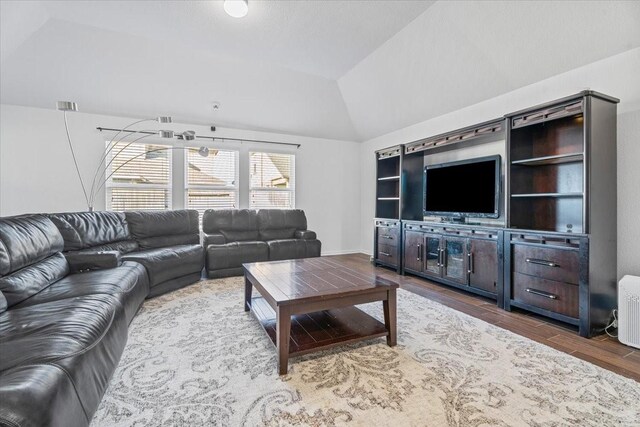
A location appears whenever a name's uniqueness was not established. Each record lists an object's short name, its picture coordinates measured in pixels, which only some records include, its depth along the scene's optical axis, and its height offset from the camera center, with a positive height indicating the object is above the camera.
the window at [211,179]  5.11 +0.57
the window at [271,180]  5.60 +0.60
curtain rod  4.45 +1.29
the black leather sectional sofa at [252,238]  4.18 -0.43
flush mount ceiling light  2.64 +1.86
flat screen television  3.44 +0.29
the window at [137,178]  4.62 +0.54
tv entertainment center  2.42 -0.01
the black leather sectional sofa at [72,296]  1.07 -0.57
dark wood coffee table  1.89 -0.64
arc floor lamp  4.29 +0.82
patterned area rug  1.46 -1.01
